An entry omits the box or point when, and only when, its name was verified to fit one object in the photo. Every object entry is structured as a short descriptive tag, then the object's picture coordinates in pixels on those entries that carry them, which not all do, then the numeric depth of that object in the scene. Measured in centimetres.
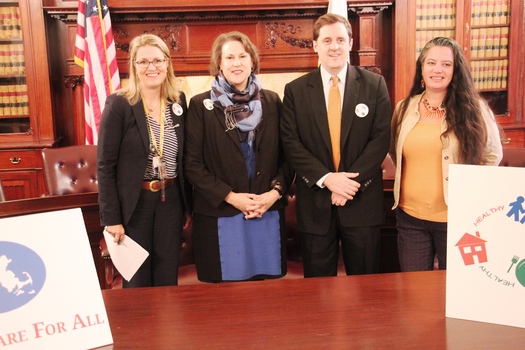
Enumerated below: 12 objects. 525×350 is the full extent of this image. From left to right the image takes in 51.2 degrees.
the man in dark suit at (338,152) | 237
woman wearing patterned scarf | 236
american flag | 481
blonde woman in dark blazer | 228
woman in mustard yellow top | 221
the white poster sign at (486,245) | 131
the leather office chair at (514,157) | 290
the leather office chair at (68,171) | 324
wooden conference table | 126
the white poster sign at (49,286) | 120
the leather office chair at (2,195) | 305
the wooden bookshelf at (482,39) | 532
